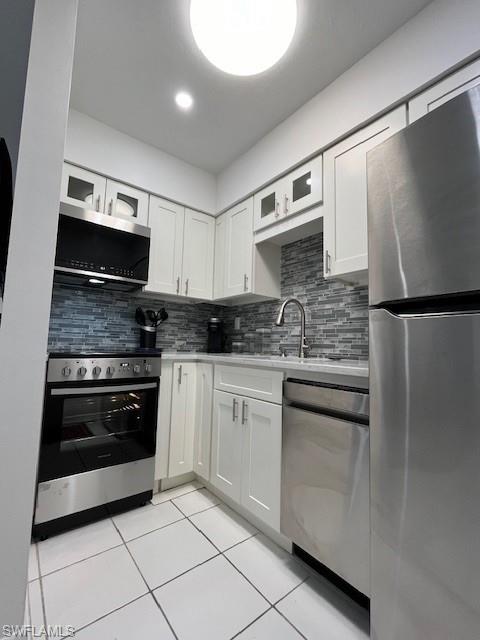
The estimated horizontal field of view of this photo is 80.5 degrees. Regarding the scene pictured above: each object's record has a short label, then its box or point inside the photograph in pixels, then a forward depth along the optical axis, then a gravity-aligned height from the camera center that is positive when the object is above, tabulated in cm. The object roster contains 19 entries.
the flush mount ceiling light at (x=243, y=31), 115 +135
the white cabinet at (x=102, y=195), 184 +102
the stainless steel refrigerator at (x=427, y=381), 68 -8
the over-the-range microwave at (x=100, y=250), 177 +62
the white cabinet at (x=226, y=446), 161 -59
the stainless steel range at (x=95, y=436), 146 -54
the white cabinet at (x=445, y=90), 112 +109
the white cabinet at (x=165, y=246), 216 +77
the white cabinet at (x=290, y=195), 170 +101
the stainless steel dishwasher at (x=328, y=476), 101 -51
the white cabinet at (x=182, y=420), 191 -52
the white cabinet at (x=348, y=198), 143 +81
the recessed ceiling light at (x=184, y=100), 170 +150
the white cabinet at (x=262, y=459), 137 -57
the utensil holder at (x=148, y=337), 221 +5
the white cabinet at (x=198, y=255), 234 +76
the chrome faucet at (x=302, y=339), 188 +6
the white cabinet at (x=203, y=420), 186 -51
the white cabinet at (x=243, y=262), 214 +66
